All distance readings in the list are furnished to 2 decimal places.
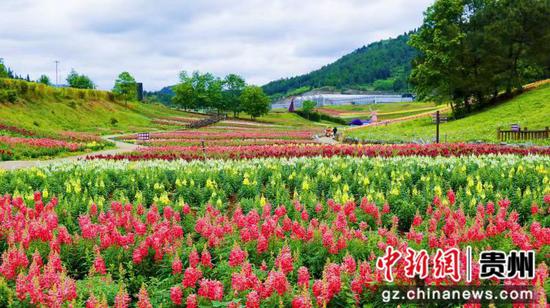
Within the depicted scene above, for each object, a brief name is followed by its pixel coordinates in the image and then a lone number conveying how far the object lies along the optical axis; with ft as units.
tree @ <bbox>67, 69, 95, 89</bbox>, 399.44
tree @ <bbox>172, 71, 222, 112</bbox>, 359.99
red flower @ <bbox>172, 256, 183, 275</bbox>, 18.28
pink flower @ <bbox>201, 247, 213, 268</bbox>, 18.95
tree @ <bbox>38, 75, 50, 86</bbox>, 401.80
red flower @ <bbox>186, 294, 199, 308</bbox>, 15.12
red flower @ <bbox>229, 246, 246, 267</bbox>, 18.47
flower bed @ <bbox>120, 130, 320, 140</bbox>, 133.59
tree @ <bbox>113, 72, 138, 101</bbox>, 303.48
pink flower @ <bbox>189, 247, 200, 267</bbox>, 18.34
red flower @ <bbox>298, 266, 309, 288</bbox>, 16.35
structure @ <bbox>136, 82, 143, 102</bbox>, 447.55
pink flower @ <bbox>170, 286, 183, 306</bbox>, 15.83
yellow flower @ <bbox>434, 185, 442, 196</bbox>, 30.63
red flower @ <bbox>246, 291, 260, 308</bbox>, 14.73
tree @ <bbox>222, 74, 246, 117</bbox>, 369.71
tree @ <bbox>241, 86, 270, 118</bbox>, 338.13
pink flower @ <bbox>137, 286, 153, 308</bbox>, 14.69
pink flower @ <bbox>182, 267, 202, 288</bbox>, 16.74
